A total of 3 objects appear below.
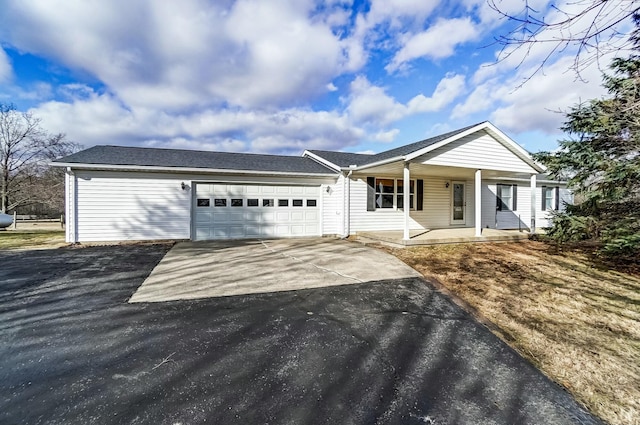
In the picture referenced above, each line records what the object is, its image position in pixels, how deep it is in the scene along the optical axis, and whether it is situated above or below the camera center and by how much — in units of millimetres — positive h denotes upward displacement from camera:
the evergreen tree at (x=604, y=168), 6656 +1161
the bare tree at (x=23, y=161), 19625 +3461
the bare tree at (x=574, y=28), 2422 +1657
